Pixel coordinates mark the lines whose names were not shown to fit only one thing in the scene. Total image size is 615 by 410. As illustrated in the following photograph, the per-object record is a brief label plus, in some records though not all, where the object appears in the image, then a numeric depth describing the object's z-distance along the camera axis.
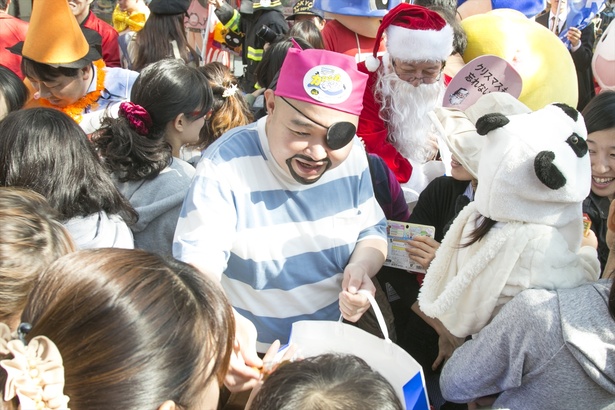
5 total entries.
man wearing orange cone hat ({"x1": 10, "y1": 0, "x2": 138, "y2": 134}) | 2.81
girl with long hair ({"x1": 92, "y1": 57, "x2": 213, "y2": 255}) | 2.12
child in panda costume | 1.41
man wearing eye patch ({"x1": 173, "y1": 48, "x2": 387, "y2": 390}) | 1.60
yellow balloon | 2.82
